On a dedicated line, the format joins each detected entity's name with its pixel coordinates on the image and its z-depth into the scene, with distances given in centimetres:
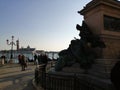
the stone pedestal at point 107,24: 422
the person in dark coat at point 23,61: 881
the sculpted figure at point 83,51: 397
